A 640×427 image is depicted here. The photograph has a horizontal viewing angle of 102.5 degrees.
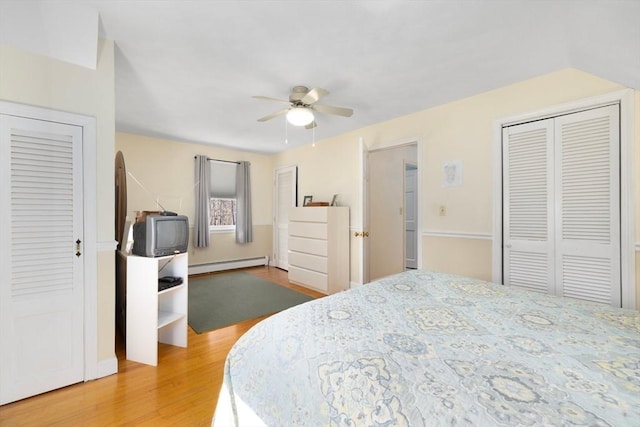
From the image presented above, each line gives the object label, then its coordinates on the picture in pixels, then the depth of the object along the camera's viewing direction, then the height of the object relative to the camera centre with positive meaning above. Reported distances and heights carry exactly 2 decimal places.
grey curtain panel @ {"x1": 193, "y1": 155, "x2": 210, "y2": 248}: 4.67 +0.14
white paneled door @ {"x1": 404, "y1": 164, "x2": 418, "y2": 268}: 5.32 -0.07
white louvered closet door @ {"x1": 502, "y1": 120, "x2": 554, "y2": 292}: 2.25 +0.05
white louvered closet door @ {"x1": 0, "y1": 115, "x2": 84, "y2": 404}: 1.58 -0.30
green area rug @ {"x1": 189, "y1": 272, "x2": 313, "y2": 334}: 2.85 -1.18
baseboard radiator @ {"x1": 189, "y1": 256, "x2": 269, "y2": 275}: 4.73 -1.06
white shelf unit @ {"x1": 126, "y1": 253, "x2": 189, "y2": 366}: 2.02 -0.80
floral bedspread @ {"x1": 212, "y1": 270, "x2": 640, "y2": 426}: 0.61 -0.47
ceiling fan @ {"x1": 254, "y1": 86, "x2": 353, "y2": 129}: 2.42 +0.98
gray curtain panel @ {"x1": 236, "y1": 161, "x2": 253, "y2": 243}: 5.16 +0.19
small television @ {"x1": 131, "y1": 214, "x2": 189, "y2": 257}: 2.07 -0.20
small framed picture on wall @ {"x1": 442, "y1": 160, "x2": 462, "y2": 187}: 2.78 +0.42
